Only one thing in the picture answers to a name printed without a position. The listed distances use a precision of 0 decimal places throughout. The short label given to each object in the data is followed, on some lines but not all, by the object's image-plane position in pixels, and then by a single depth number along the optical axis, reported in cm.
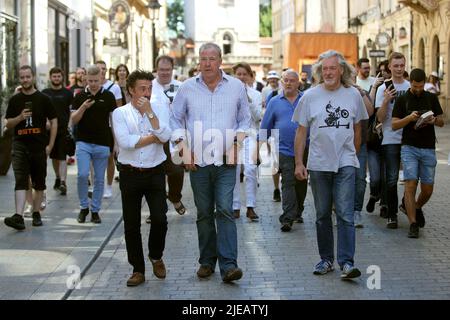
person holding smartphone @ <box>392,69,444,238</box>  1003
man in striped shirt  779
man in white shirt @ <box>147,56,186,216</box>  1125
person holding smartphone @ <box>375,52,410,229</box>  1073
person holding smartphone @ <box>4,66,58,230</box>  1080
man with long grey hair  794
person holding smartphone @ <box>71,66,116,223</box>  1133
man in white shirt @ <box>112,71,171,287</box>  778
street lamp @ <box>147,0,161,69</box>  3475
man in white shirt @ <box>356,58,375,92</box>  1295
